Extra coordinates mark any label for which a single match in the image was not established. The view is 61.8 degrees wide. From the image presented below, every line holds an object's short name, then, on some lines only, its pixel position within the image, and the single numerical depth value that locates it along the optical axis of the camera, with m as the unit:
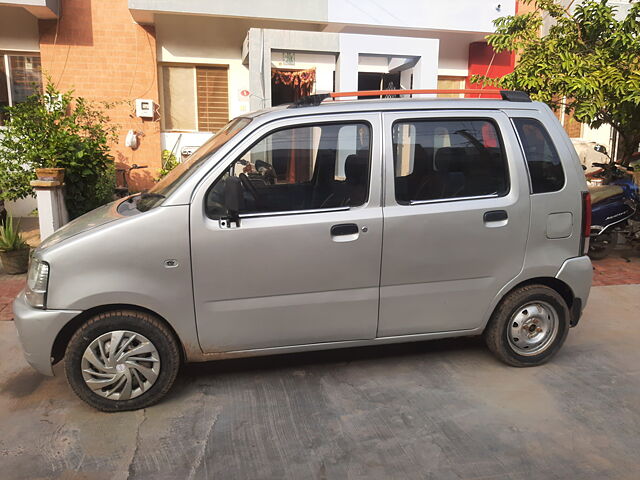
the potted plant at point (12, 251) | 6.67
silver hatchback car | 3.41
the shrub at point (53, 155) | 7.38
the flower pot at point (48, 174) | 7.04
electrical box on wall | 10.45
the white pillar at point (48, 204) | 6.94
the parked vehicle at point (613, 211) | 7.29
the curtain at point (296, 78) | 9.77
